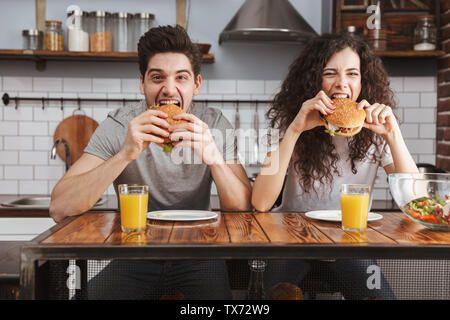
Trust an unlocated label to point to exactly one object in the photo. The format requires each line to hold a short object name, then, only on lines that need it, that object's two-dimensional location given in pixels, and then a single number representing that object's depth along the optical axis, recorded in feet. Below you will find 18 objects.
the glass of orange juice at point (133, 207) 4.03
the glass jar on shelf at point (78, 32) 10.19
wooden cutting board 10.79
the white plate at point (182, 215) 4.51
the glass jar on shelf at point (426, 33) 10.19
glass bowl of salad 4.14
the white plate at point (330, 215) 4.57
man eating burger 4.83
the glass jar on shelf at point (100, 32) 10.21
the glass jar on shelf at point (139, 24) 10.35
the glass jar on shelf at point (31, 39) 10.19
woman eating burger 5.46
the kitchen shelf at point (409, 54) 10.15
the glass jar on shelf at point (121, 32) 10.28
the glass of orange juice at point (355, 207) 4.12
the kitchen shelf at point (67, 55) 10.01
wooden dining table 3.45
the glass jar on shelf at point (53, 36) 10.27
